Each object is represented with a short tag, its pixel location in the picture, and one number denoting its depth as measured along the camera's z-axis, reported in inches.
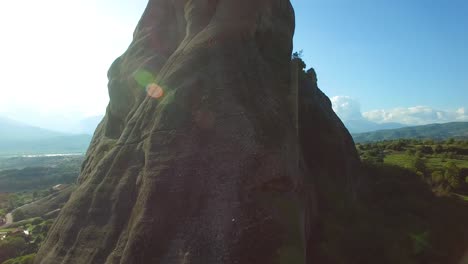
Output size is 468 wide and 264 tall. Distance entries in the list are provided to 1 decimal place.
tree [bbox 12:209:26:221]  3575.3
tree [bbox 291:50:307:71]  2201.8
